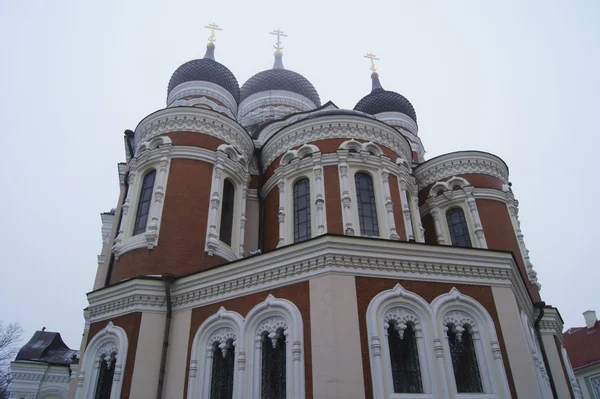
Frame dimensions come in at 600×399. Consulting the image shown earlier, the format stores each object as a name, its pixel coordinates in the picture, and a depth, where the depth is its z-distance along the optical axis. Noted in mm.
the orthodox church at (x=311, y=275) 10000
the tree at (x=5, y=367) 31922
